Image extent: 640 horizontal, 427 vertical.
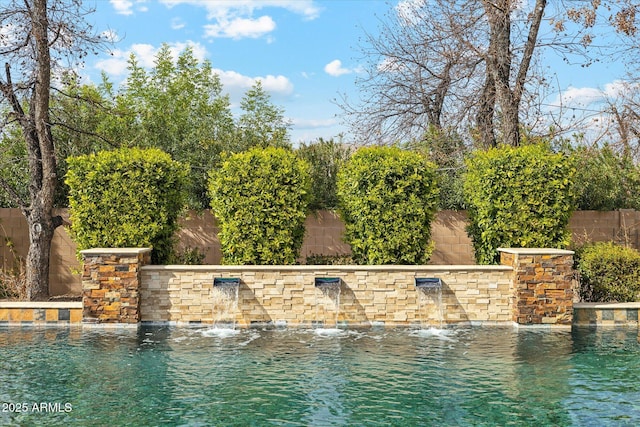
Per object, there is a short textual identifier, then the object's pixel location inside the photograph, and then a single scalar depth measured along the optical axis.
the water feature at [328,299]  11.37
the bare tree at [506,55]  16.42
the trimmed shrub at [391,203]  12.45
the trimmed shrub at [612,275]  12.48
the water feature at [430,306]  11.55
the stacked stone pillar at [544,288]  11.38
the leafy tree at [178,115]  17.02
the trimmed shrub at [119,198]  12.27
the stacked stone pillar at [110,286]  11.21
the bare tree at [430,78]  17.73
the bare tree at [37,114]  14.21
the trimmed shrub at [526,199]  12.63
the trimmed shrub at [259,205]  12.33
